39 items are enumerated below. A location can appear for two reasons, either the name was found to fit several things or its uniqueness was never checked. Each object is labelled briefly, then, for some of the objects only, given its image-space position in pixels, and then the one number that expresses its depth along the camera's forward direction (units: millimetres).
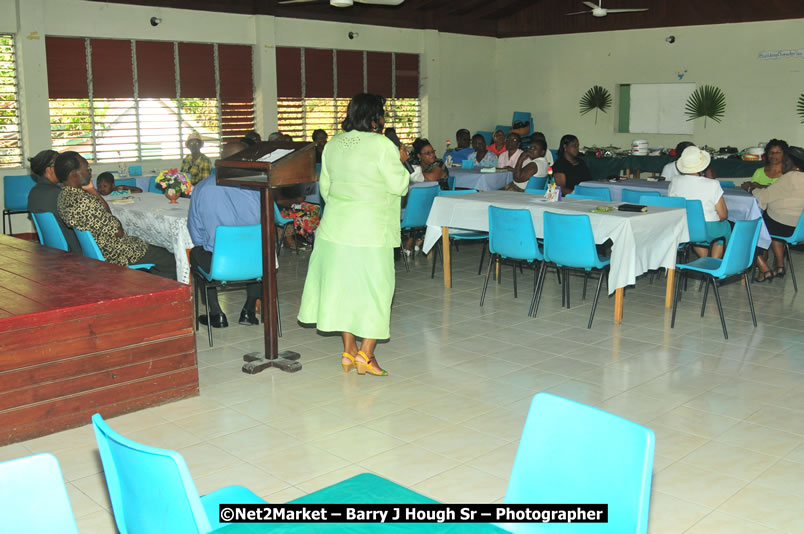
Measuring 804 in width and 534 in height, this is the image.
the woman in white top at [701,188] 6770
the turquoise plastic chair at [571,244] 5715
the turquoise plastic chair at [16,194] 9094
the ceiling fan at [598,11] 10812
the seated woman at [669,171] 8492
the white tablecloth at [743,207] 7188
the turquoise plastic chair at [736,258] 5582
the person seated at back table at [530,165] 8703
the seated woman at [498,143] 11203
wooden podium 4566
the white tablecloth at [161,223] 5867
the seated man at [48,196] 5789
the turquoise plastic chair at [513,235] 6125
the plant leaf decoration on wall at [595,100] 13648
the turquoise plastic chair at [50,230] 5594
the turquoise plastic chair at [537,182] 8469
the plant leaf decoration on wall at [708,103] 12250
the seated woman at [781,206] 7262
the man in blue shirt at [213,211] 5352
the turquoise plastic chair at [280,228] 6988
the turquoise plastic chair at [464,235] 7082
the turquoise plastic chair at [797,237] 6966
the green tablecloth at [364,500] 1714
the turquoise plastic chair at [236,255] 5199
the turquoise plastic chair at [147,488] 1694
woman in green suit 4430
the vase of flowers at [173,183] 6605
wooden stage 3729
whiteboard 12781
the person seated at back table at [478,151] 10914
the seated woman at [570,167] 8797
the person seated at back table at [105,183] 7305
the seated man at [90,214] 5281
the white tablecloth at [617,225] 5762
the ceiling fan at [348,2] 8581
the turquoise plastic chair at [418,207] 7660
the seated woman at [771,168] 7961
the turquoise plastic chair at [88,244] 5195
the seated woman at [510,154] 9984
